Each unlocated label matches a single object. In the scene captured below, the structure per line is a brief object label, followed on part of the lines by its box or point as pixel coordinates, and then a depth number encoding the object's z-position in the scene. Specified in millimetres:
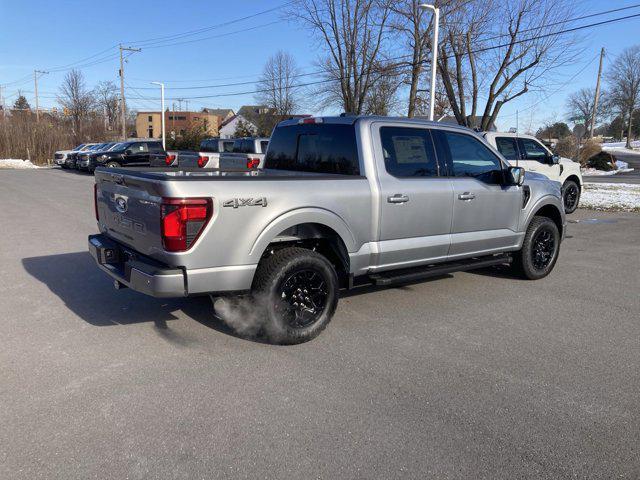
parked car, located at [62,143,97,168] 31250
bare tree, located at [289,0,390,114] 30203
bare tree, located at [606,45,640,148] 68938
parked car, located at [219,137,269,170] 13602
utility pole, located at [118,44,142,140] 44422
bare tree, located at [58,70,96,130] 61509
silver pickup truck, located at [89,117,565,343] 3896
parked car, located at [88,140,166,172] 25844
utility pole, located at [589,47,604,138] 49125
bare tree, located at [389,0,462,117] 24422
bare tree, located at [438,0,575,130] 24422
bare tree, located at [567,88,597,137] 77388
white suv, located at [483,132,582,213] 12289
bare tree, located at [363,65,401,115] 28234
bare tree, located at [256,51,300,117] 51531
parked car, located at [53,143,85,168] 33053
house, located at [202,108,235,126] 129112
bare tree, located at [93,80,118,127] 78875
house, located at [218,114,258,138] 94312
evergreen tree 99888
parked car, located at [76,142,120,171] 26741
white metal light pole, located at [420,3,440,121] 17859
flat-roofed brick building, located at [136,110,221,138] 110750
